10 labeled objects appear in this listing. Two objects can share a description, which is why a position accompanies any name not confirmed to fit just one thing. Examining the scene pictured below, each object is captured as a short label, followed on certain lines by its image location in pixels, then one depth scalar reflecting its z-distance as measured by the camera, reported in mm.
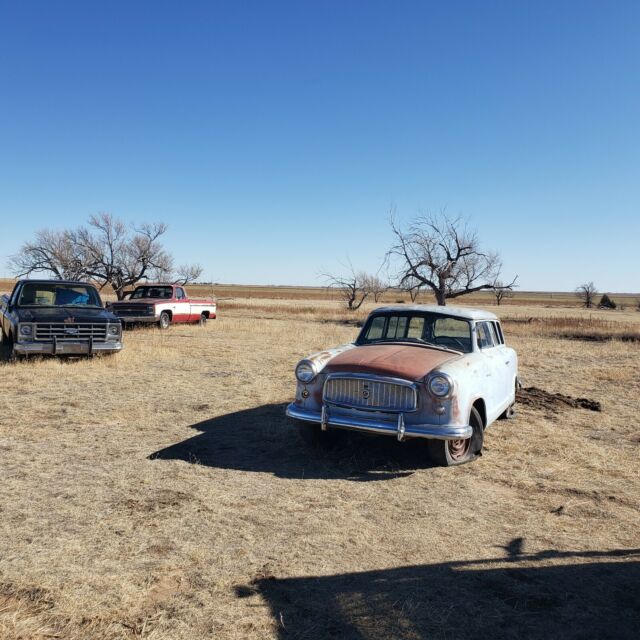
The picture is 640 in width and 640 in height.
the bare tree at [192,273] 45328
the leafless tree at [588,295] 72494
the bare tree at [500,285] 24530
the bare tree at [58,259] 29891
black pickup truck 11289
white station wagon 5332
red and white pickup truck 19859
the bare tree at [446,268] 25750
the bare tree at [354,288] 45781
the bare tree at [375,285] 51781
